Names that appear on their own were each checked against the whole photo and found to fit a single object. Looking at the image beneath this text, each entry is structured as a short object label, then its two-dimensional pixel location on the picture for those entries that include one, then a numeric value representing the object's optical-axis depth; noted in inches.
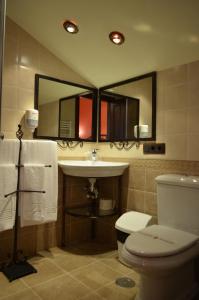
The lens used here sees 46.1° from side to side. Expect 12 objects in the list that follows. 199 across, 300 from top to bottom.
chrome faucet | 98.8
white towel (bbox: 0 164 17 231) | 70.3
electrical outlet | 81.4
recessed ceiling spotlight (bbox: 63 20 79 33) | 78.7
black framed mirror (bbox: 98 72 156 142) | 86.5
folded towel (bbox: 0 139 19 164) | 71.4
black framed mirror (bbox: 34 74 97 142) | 90.0
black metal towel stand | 71.4
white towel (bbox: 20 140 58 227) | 75.4
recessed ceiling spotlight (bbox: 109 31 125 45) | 77.4
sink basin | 79.9
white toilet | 51.1
